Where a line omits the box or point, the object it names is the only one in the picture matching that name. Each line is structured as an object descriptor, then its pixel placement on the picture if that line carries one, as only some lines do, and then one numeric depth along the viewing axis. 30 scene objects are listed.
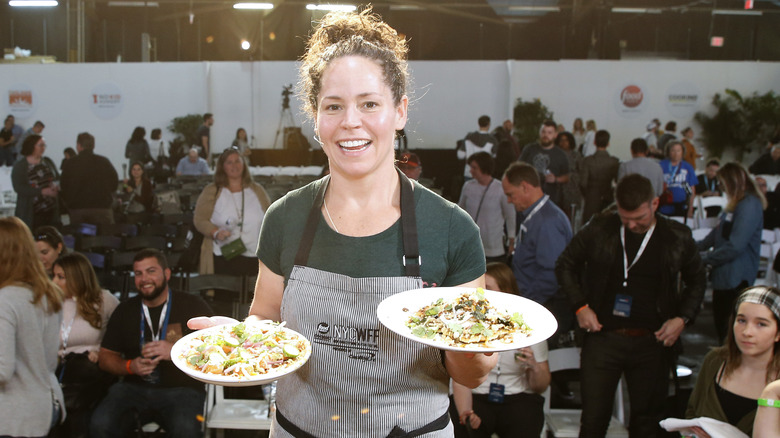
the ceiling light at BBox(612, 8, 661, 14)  15.53
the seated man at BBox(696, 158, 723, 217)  8.97
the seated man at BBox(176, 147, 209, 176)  10.41
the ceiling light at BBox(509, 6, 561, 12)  15.47
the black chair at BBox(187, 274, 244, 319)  4.67
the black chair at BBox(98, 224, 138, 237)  6.49
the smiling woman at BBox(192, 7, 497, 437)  1.43
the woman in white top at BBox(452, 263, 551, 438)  3.43
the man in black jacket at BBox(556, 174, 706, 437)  3.47
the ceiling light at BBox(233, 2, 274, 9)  11.90
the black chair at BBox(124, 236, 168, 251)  5.94
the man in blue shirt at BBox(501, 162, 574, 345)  4.34
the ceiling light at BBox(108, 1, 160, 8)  15.98
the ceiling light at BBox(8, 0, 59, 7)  14.97
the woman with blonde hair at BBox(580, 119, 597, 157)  12.45
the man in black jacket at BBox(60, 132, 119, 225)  7.14
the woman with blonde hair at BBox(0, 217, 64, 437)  2.87
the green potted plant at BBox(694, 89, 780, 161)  13.65
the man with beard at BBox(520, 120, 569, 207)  7.77
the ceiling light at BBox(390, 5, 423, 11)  14.70
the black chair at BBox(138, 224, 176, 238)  6.54
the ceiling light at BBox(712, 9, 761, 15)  15.21
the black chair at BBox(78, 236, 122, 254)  6.01
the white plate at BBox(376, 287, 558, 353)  1.30
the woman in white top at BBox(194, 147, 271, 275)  5.22
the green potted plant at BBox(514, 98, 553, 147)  13.56
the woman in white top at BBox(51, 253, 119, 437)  3.63
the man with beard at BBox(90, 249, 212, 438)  3.52
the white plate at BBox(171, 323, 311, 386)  1.31
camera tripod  13.98
